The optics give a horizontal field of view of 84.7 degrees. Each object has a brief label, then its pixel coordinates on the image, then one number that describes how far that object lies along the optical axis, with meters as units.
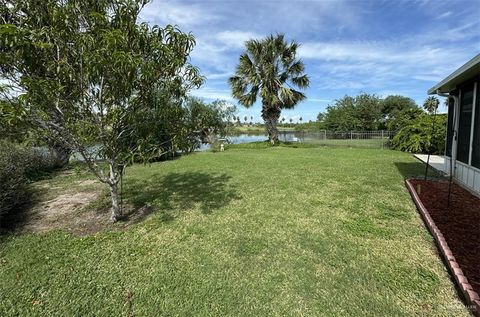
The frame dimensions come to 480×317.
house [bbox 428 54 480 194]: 5.03
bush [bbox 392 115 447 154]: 11.60
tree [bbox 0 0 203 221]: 2.85
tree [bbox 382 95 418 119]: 34.81
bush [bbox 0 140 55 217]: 4.36
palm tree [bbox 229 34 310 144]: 15.84
